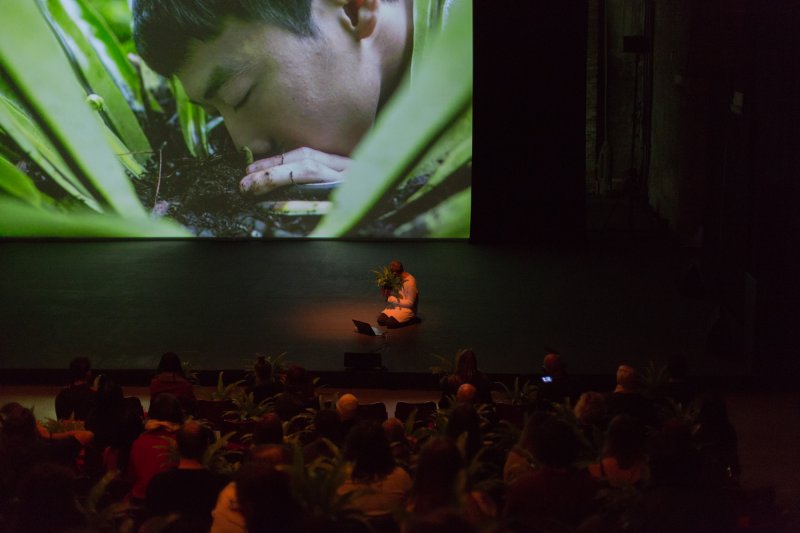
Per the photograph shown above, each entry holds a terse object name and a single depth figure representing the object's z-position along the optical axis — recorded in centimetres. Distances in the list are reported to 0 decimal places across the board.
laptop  923
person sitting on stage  966
